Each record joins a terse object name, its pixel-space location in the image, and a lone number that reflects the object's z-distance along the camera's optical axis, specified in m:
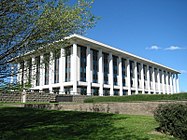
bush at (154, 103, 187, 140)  8.36
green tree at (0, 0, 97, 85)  9.40
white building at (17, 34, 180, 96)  50.51
